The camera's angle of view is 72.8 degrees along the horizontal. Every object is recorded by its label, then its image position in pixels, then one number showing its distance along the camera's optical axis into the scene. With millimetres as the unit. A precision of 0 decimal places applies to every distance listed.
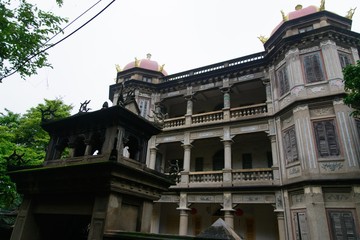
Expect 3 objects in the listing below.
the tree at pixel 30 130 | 14867
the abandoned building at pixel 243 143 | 6582
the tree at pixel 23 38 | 6711
